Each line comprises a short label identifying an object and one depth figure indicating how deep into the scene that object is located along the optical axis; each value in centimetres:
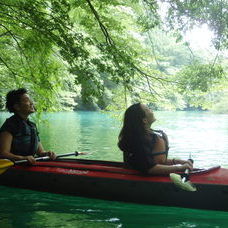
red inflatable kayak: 416
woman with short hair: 472
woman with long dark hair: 419
